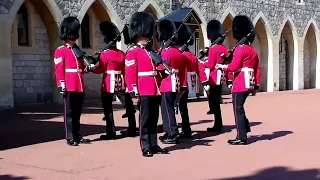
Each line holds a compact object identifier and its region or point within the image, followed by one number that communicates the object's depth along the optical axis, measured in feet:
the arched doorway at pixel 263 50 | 71.36
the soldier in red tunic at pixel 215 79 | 29.27
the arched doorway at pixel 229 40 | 67.05
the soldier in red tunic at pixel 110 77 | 26.03
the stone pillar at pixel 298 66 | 76.89
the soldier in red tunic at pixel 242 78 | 24.29
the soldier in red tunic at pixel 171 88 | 24.29
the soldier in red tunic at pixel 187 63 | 26.84
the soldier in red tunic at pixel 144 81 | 21.47
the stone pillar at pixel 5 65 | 42.16
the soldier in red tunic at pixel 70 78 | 24.18
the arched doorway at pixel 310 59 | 81.82
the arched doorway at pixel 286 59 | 76.95
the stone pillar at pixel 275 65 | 71.15
